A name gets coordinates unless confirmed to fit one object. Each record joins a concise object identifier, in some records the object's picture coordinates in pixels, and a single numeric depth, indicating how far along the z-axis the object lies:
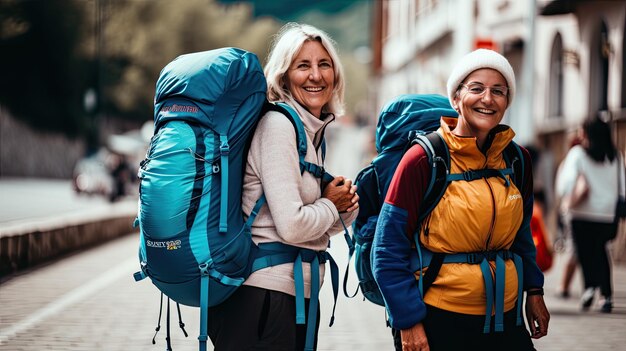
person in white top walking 9.43
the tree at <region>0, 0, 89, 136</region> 43.16
